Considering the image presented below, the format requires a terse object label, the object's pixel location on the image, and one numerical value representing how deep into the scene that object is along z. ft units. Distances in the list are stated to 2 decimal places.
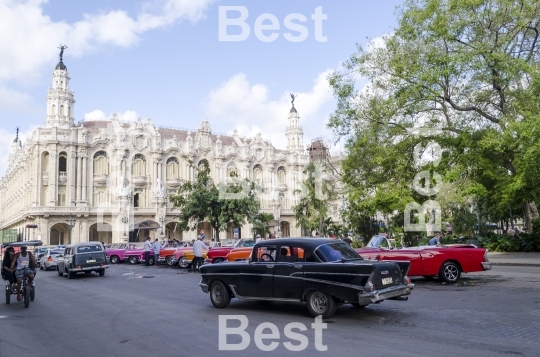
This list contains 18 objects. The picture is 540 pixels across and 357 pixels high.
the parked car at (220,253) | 72.64
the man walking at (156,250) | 89.53
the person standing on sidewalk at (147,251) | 91.15
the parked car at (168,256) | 86.28
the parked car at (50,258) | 96.17
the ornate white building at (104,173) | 177.27
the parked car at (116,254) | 108.47
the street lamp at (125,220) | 179.93
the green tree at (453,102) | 71.87
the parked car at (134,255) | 104.52
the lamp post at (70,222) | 171.67
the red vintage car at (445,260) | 46.39
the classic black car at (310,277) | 29.30
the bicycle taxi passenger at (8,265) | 42.05
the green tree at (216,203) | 126.93
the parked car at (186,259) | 80.02
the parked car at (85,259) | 70.69
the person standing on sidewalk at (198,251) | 68.69
